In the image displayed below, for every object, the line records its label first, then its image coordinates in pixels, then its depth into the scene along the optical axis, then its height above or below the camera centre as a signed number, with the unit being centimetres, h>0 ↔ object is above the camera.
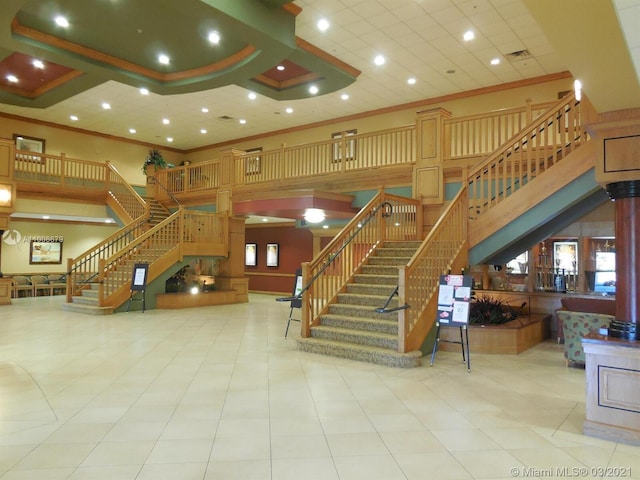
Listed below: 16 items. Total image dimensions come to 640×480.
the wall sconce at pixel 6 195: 1229 +175
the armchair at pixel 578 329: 598 -88
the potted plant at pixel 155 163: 1570 +344
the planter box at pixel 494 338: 690 -118
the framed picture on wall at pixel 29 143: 1496 +397
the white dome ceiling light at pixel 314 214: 1037 +115
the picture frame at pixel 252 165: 1252 +289
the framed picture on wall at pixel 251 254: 1861 +30
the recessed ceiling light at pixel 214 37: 927 +476
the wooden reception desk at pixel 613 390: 356 -102
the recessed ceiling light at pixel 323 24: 902 +491
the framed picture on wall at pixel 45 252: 1630 +24
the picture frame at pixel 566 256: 968 +20
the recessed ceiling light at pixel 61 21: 931 +507
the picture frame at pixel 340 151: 1053 +273
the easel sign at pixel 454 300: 588 -49
